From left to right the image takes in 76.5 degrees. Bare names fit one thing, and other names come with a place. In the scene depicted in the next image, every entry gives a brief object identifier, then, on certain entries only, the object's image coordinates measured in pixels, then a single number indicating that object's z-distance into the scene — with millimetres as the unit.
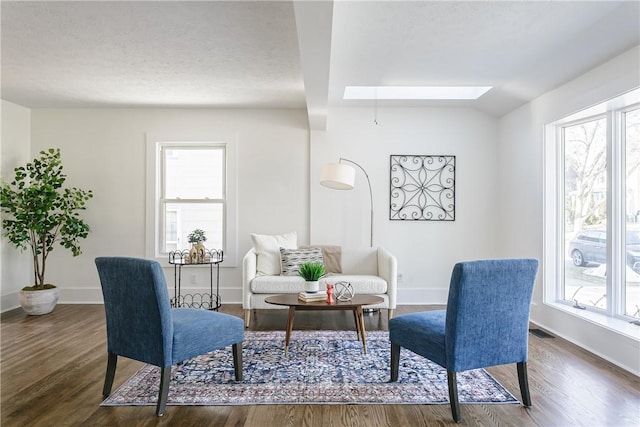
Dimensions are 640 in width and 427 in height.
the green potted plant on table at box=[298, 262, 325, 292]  3510
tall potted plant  4496
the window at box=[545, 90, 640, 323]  3338
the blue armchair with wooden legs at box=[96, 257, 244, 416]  2264
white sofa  4117
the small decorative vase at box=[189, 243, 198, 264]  4590
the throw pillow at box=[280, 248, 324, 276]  4418
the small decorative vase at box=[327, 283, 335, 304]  3369
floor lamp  4230
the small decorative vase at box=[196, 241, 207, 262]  4613
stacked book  3371
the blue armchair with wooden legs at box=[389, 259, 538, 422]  2219
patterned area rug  2475
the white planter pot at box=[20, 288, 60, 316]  4496
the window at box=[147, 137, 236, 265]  5320
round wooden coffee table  3254
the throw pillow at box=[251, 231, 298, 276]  4535
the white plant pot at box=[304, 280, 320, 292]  3504
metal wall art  5199
